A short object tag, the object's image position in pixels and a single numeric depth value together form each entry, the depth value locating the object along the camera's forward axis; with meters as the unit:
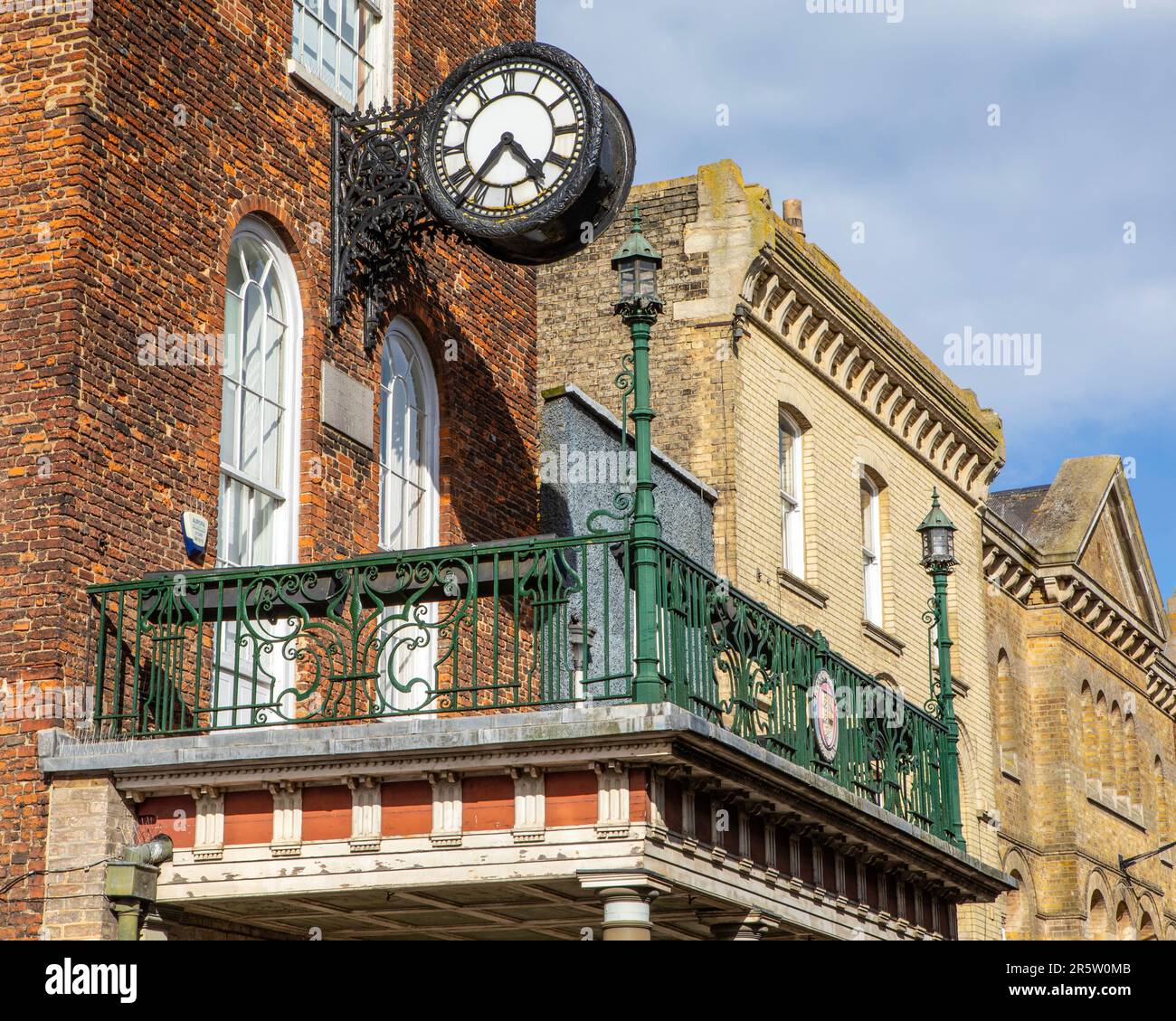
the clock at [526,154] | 13.45
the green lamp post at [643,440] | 10.71
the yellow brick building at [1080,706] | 29.47
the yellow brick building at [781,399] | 21.56
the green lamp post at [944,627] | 15.35
